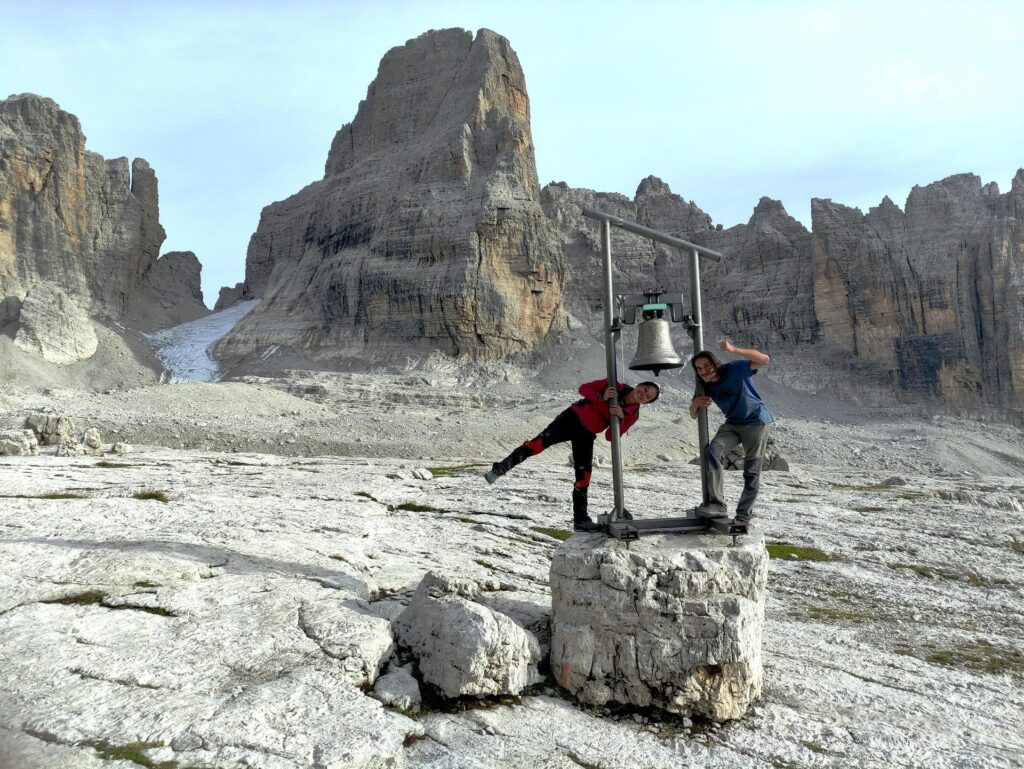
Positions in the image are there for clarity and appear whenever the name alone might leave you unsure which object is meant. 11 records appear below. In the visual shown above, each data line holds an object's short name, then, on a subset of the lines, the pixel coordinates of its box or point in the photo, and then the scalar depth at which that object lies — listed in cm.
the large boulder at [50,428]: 2986
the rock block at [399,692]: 695
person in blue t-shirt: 917
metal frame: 855
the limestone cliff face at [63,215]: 7669
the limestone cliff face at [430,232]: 8091
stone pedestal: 743
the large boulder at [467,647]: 724
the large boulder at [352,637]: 723
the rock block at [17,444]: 2356
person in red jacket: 942
